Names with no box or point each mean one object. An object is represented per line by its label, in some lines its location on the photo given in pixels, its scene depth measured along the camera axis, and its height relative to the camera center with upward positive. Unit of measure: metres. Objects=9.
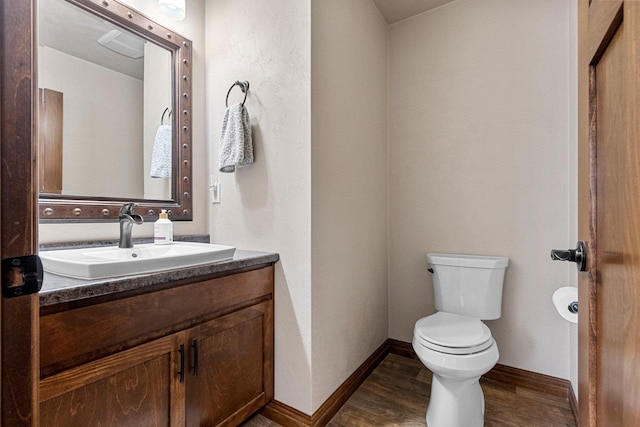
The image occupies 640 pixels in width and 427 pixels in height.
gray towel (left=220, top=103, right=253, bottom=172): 1.55 +0.37
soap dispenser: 1.53 -0.09
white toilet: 1.37 -0.59
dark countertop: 0.82 -0.21
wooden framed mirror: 1.33 +0.49
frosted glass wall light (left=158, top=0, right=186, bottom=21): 1.63 +1.09
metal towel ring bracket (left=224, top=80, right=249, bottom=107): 1.65 +0.68
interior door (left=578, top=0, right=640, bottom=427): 0.45 +0.00
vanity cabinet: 0.86 -0.49
